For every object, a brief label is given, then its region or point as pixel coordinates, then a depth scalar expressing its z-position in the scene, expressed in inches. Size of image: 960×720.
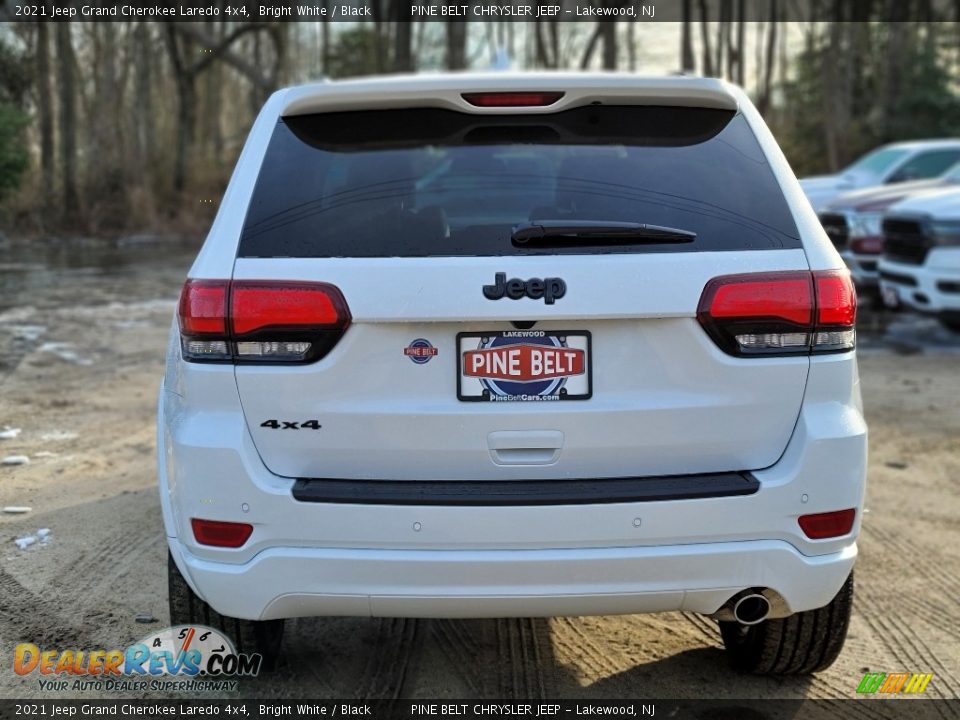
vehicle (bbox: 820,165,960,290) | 466.3
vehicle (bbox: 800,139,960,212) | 554.3
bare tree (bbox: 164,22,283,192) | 965.8
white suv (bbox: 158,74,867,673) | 101.0
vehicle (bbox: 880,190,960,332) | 393.4
